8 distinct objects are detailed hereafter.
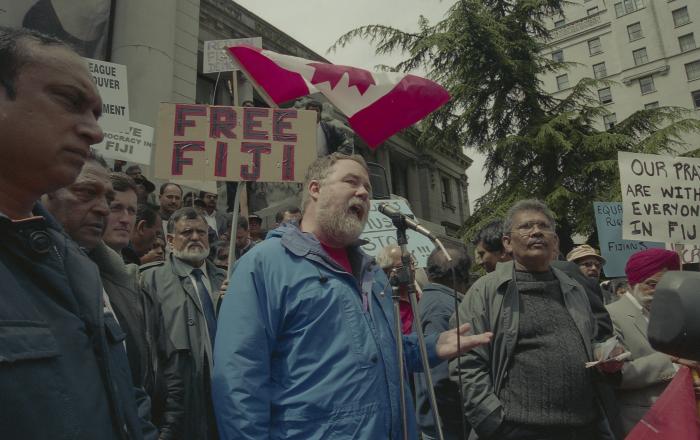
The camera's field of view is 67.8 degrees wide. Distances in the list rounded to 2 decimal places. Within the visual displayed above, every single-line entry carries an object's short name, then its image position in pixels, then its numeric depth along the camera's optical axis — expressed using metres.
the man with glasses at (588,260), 5.54
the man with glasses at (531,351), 2.70
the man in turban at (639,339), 3.02
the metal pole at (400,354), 2.01
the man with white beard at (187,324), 2.65
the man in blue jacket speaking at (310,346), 1.91
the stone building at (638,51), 47.56
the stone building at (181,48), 10.05
